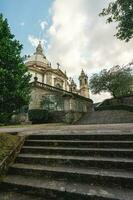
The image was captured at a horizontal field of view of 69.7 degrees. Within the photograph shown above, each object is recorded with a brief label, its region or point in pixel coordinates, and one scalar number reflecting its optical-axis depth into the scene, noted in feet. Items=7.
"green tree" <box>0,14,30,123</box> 15.58
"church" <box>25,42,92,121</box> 30.54
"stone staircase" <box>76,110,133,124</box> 28.22
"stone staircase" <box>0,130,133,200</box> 5.18
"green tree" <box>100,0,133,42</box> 22.11
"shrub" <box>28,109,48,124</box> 31.51
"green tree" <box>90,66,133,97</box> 56.60
